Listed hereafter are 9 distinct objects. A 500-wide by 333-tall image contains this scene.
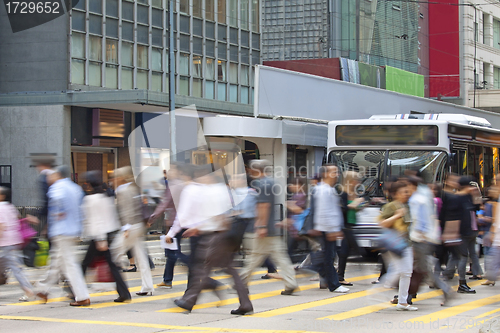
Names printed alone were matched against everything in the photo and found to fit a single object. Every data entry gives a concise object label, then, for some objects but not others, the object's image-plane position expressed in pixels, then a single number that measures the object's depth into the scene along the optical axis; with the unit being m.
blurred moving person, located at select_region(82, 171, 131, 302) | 16.24
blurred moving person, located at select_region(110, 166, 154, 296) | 17.18
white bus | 23.96
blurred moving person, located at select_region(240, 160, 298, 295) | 16.30
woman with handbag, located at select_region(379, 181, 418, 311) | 15.03
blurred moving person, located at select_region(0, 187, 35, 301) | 16.80
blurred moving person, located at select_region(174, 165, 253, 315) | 14.69
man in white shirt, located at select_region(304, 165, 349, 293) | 17.88
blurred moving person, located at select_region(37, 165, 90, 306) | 15.79
